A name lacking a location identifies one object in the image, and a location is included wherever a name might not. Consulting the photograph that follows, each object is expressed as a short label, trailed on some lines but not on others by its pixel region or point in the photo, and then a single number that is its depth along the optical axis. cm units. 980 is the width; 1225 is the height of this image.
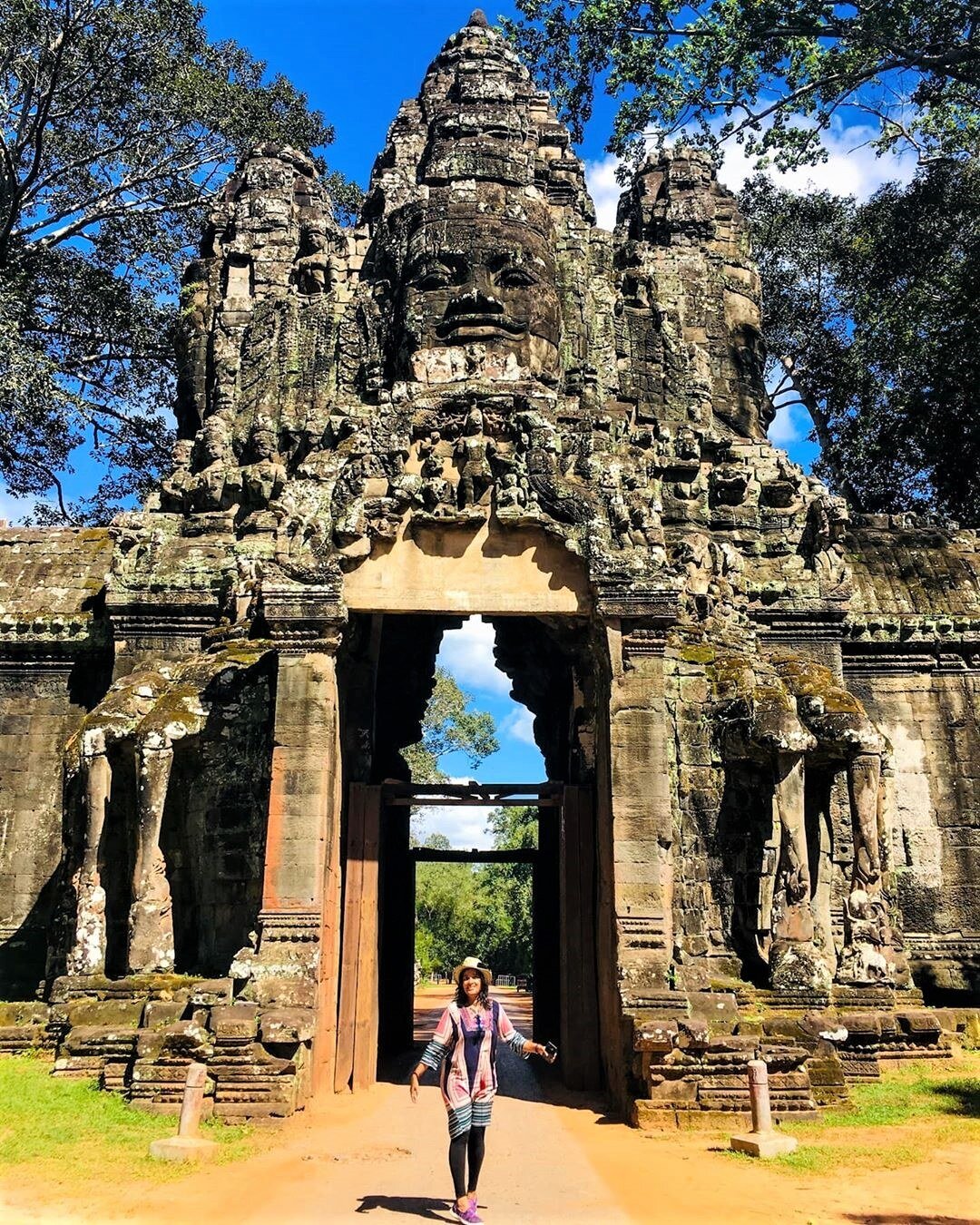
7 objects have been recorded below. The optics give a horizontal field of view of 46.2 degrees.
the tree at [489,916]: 5031
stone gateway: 1081
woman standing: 707
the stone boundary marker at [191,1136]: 820
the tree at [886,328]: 2533
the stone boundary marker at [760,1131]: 843
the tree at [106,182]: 2219
